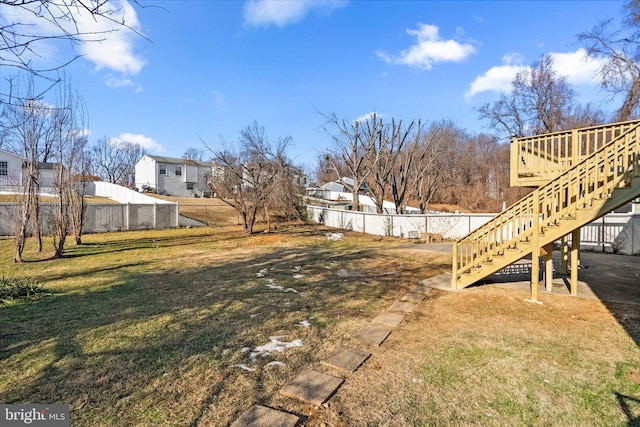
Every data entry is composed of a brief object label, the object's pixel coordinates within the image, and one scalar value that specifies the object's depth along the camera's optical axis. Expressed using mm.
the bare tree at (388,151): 19766
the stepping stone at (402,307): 4807
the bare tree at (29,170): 8188
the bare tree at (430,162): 21078
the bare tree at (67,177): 9320
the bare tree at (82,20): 1931
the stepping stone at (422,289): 5812
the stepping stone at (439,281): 6237
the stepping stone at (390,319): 4266
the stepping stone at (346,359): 3082
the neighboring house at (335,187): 44344
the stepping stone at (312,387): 2553
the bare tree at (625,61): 13258
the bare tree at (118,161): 41969
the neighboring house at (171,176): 32125
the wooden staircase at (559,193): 4715
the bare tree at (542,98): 19828
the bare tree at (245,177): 14395
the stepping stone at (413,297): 5344
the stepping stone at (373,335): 3713
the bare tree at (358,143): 20366
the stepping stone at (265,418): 2209
